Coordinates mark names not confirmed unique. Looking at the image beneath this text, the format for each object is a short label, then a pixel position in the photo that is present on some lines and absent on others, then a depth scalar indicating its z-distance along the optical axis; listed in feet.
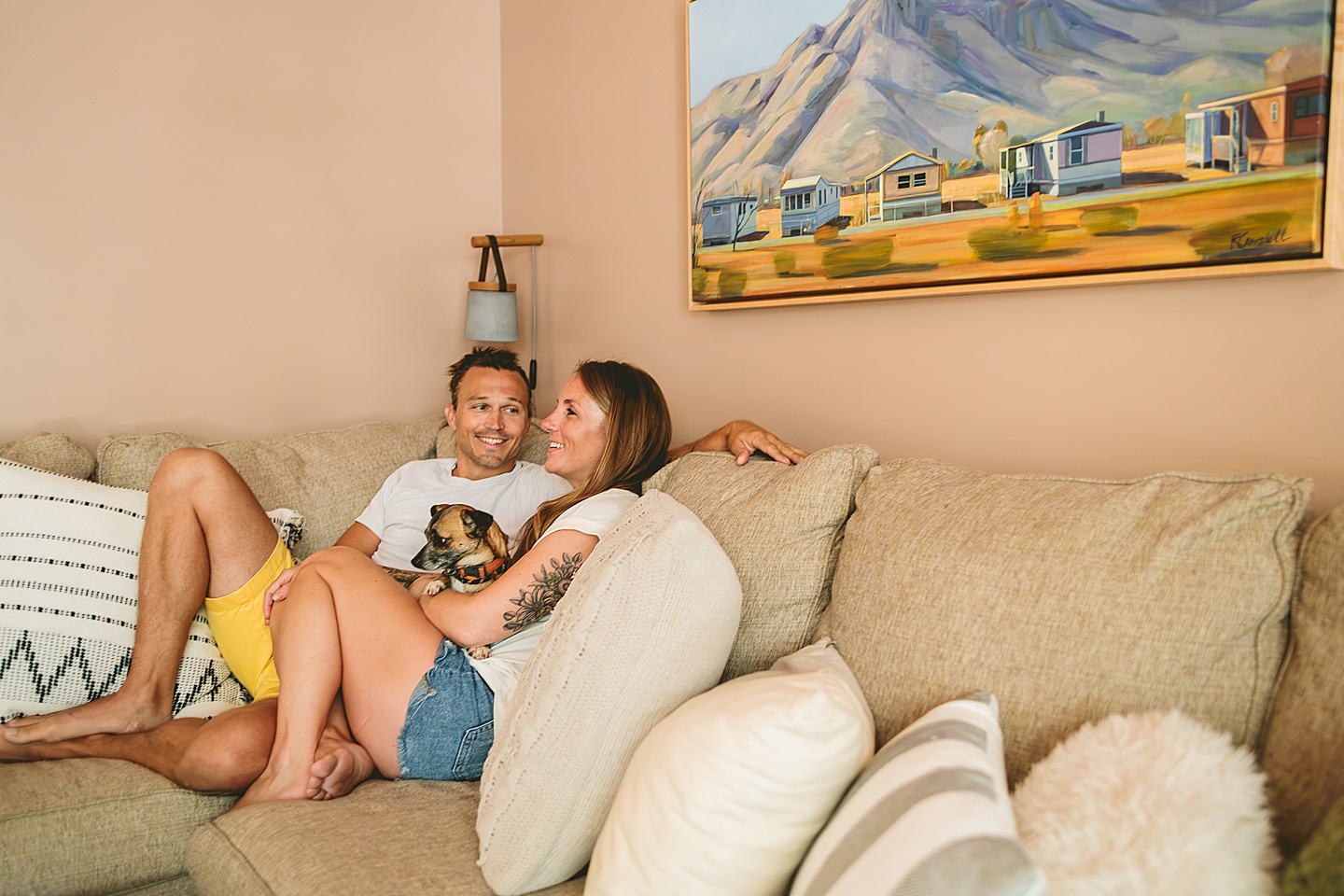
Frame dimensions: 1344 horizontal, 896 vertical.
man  5.26
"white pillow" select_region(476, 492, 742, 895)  3.75
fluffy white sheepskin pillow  2.48
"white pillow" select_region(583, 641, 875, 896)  3.06
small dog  6.27
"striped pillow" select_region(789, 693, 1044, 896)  2.39
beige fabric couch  3.28
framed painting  4.39
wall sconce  9.09
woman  5.01
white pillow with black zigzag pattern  5.73
